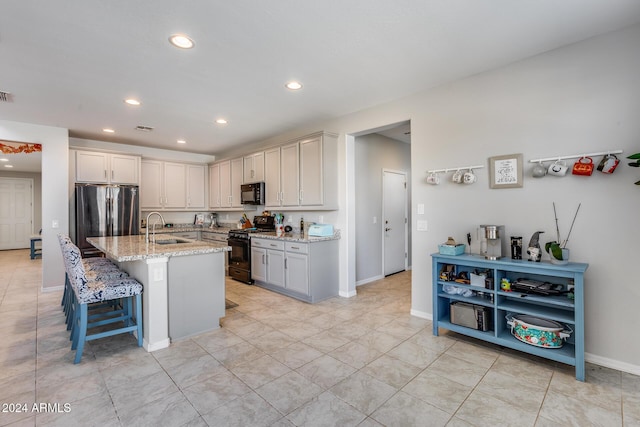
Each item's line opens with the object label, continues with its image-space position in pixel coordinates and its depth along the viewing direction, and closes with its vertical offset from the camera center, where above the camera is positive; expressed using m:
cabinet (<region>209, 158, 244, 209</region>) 6.10 +0.66
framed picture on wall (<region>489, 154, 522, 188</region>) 2.79 +0.38
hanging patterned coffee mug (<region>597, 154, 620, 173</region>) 2.31 +0.35
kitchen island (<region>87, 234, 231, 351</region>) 2.74 -0.69
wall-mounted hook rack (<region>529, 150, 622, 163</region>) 2.36 +0.45
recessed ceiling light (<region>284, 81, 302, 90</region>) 3.27 +1.41
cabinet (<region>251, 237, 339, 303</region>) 4.11 -0.78
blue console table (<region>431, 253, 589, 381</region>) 2.23 -0.82
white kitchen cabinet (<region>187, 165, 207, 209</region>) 6.73 +0.65
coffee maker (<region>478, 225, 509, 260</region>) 2.71 -0.26
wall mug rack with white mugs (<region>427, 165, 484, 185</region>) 3.10 +0.39
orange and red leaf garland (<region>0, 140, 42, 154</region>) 4.80 +1.14
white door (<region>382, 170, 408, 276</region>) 5.50 -0.16
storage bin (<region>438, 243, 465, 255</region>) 2.94 -0.37
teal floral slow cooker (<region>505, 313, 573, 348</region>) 2.38 -0.97
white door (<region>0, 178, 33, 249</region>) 9.26 +0.16
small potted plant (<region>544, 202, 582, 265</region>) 2.38 -0.31
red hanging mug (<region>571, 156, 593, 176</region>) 2.40 +0.35
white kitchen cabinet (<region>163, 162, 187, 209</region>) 6.40 +0.63
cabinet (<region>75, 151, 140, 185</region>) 5.18 +0.86
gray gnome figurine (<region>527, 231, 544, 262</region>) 2.54 -0.32
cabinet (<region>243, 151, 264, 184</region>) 5.44 +0.86
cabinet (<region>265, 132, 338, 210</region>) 4.35 +0.61
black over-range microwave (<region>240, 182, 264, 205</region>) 5.39 +0.38
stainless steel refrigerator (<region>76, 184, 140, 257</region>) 4.88 +0.07
